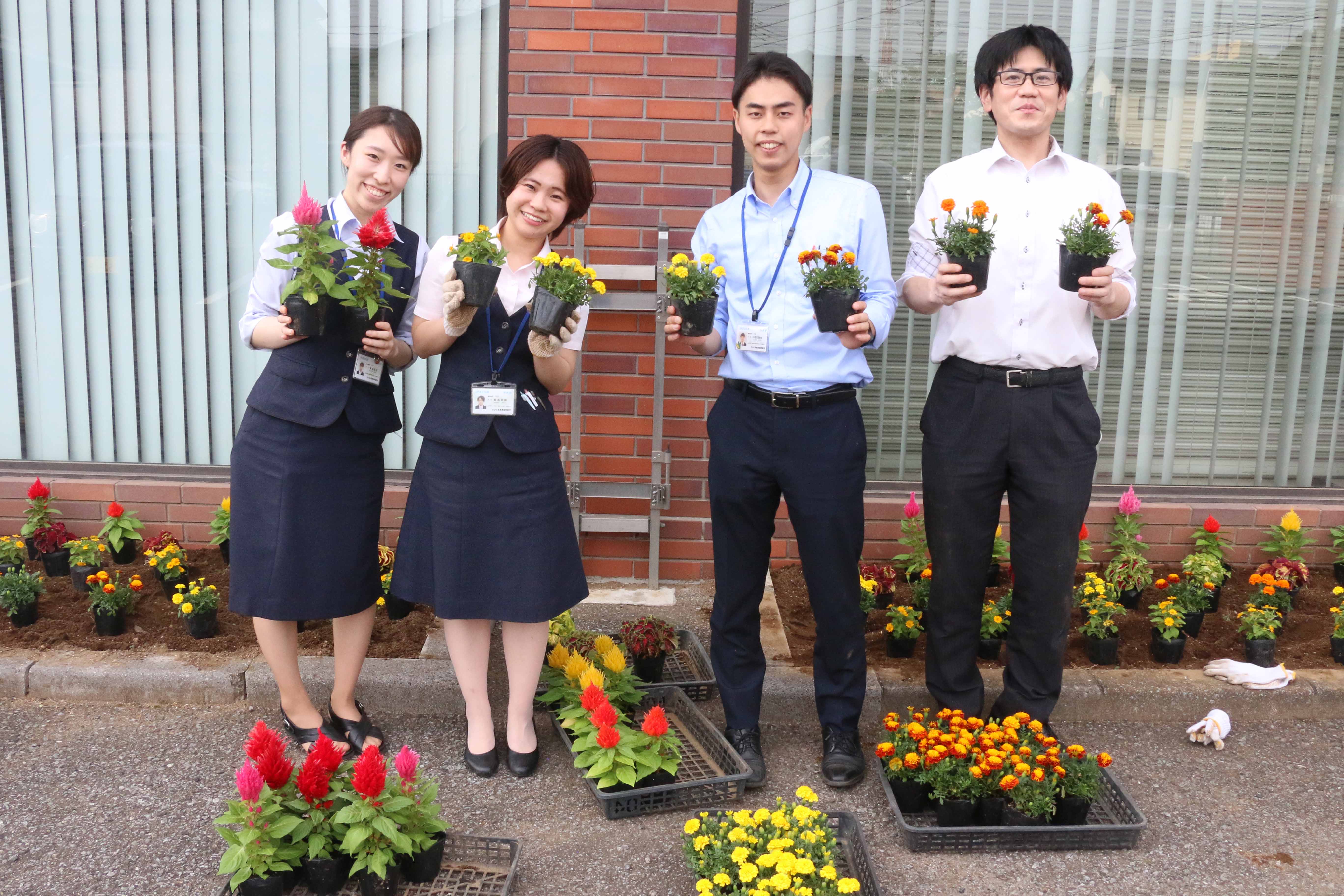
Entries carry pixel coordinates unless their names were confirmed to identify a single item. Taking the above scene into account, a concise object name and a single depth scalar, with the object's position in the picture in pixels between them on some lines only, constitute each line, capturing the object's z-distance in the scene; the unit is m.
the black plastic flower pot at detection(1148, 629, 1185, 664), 4.07
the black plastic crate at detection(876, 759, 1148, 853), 3.02
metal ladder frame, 4.42
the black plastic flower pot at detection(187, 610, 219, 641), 4.07
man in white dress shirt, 3.11
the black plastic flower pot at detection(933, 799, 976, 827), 3.05
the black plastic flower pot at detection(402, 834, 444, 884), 2.76
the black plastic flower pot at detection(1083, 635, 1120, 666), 4.03
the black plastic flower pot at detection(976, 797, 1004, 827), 3.06
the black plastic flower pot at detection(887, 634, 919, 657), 4.07
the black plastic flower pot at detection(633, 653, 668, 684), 3.90
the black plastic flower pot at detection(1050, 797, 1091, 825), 3.06
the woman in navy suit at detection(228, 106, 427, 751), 3.17
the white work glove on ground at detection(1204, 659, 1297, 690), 3.87
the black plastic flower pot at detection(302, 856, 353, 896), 2.69
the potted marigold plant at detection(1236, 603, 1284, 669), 4.03
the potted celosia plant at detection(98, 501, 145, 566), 4.70
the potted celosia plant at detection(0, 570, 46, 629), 4.12
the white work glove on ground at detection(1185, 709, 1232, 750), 3.63
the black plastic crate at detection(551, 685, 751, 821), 3.18
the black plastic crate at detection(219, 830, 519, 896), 2.77
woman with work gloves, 3.13
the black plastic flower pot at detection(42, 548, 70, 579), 4.63
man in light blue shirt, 3.10
